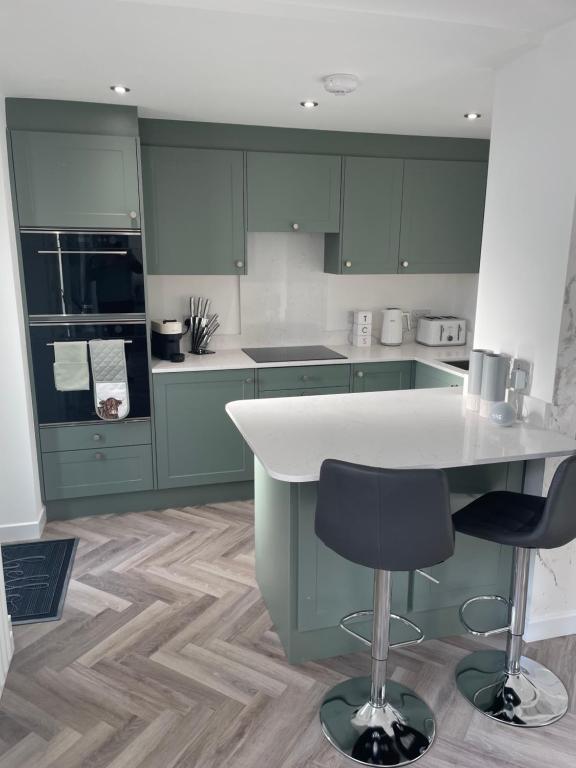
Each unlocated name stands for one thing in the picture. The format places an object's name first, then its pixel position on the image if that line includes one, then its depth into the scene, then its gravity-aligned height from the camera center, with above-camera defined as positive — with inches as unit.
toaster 179.9 -22.6
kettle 179.5 -21.1
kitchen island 87.2 -36.1
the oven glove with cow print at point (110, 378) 140.9 -28.9
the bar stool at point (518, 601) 78.9 -50.3
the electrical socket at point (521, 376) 100.3 -19.6
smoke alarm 110.3 +29.9
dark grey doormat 112.9 -64.3
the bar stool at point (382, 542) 71.4 -33.9
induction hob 160.4 -27.0
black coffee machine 154.2 -21.7
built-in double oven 135.3 -10.8
